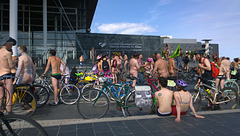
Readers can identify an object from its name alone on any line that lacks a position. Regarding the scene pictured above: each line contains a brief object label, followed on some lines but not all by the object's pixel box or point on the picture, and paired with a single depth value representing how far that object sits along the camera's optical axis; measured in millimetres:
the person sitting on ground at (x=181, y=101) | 4465
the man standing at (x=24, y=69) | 5488
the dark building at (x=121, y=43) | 26928
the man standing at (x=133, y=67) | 8297
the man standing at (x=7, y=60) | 4613
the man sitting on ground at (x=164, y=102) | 4496
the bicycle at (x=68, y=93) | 7031
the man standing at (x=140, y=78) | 8980
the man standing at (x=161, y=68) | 6996
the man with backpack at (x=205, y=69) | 6156
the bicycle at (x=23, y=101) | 5156
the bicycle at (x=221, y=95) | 5918
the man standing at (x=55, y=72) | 6702
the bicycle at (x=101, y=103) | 4828
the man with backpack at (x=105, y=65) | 8391
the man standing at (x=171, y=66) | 7844
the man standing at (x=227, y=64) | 9418
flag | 7721
